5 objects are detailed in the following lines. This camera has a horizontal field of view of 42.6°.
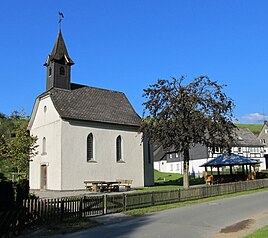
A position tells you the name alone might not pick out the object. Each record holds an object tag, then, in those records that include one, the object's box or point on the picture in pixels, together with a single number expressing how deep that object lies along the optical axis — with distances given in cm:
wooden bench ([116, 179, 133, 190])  3078
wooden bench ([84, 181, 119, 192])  2861
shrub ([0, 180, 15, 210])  1177
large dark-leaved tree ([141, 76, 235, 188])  2466
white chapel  3084
